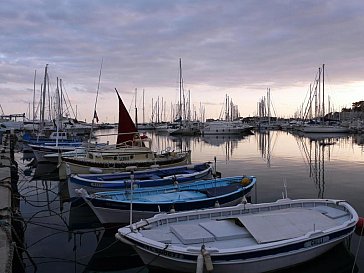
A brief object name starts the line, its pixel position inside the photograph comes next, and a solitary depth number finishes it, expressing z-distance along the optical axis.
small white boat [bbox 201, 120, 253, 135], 74.44
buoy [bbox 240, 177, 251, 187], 14.27
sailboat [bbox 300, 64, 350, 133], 69.62
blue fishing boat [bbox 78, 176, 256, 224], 11.20
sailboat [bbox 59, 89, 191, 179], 19.58
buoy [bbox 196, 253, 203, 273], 7.30
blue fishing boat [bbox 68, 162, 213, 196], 14.77
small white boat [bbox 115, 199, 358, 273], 7.75
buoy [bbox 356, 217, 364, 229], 11.15
